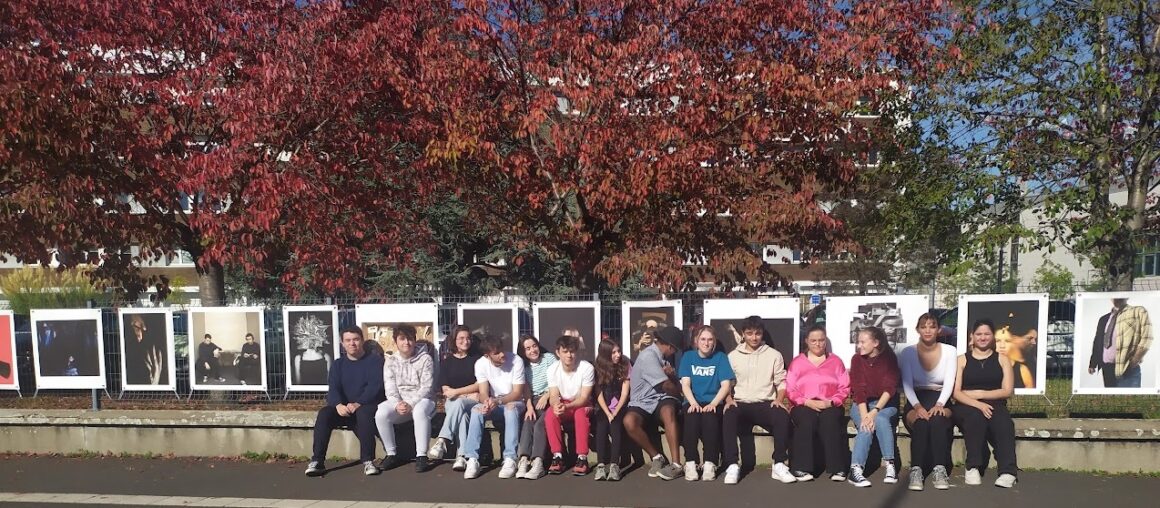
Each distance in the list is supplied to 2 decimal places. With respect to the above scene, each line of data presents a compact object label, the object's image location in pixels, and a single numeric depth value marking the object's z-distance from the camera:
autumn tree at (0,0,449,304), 8.30
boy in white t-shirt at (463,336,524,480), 7.55
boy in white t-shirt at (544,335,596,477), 7.45
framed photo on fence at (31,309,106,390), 9.18
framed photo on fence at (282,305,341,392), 8.70
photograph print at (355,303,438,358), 8.45
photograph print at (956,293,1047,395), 7.30
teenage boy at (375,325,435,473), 7.80
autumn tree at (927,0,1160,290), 9.38
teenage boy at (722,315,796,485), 7.13
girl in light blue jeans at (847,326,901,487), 6.95
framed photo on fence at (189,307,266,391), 8.85
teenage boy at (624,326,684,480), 7.32
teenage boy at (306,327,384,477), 7.84
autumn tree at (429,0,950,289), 8.06
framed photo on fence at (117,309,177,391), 9.05
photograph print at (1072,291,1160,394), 7.32
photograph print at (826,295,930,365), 7.48
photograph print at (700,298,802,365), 7.77
